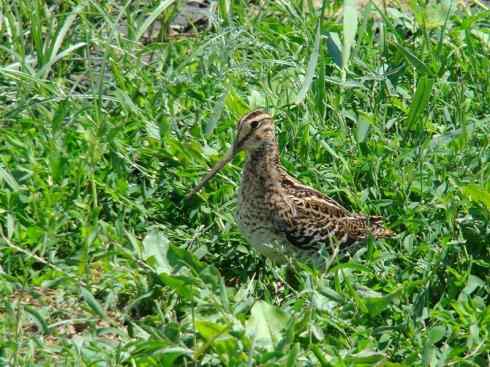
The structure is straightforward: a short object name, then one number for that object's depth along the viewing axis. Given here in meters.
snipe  12.43
